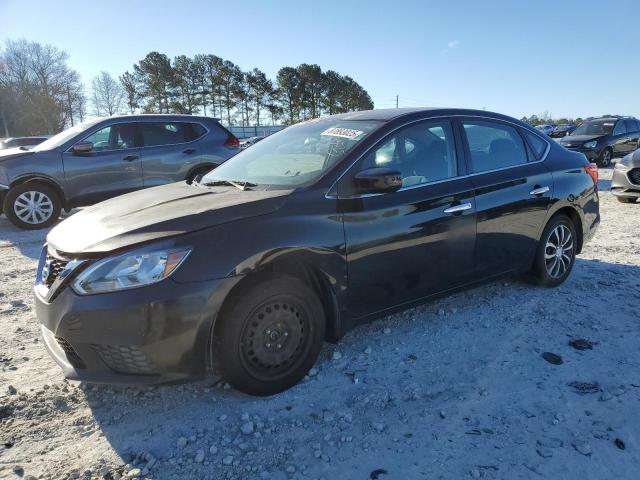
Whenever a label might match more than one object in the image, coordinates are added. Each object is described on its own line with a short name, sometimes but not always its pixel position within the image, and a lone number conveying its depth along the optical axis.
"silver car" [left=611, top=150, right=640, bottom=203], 9.29
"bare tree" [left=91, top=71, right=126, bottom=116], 68.19
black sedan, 2.47
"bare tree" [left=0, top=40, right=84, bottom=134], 65.38
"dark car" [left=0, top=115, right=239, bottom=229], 7.71
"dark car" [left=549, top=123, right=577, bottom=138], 33.47
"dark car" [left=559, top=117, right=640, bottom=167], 16.22
